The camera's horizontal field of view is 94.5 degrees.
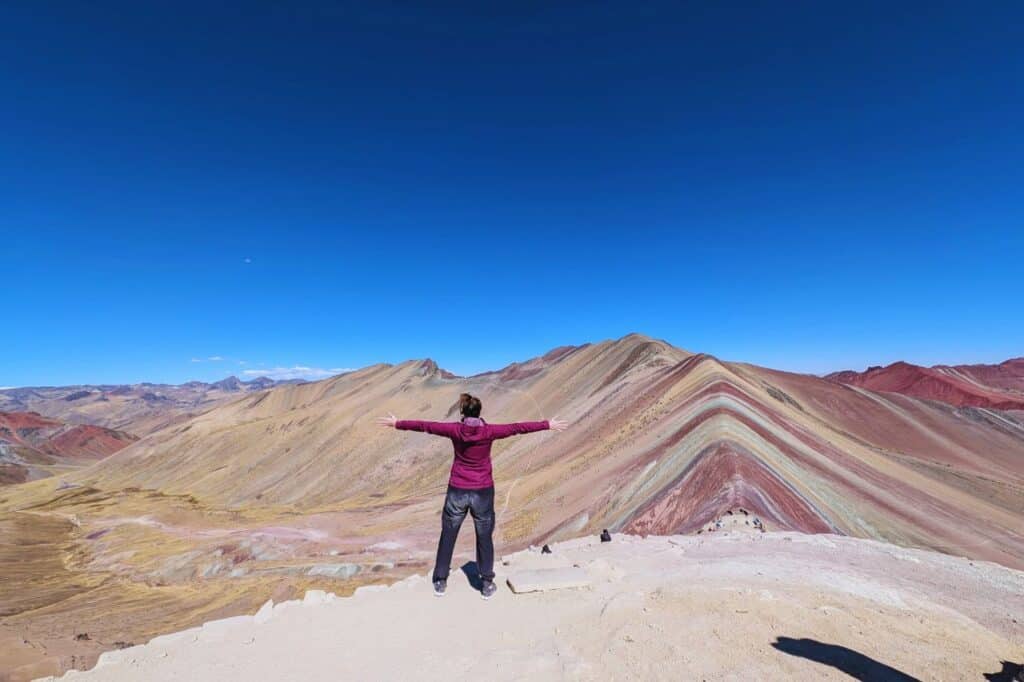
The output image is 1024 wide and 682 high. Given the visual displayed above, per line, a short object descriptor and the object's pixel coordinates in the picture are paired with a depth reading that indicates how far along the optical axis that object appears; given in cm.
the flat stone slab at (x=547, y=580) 623
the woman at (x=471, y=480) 607
